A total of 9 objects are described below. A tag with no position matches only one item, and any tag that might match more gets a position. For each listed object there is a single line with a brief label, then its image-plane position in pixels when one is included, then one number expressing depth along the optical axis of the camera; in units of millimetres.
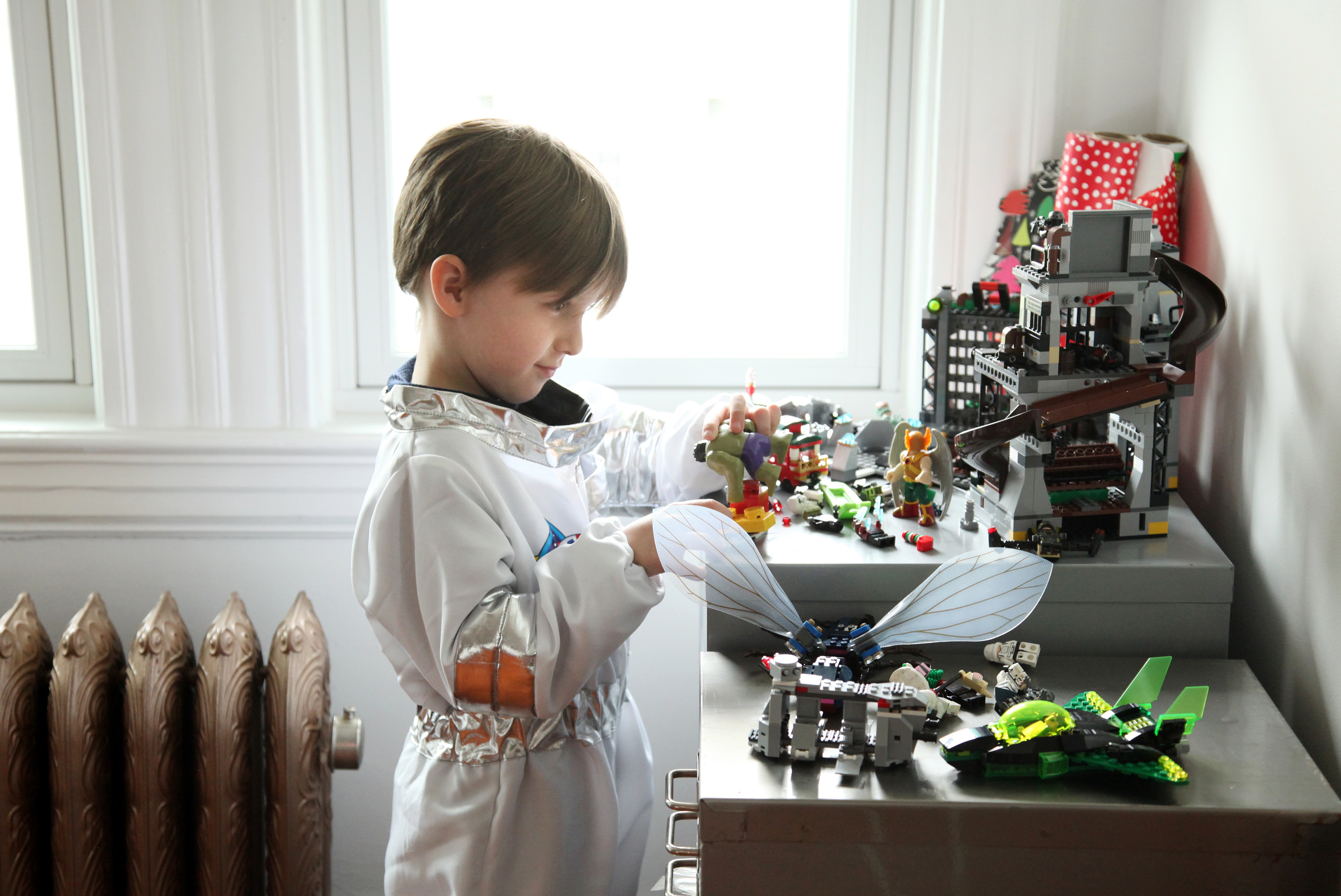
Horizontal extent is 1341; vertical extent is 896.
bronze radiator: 1336
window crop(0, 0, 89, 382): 1521
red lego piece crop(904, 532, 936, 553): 976
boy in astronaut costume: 870
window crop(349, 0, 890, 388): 1536
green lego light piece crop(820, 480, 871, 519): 1062
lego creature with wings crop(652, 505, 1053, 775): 753
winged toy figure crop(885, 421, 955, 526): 1038
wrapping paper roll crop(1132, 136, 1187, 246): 1203
